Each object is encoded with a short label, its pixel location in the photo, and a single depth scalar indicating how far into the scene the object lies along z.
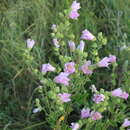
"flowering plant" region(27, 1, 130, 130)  0.73
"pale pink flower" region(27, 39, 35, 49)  0.77
